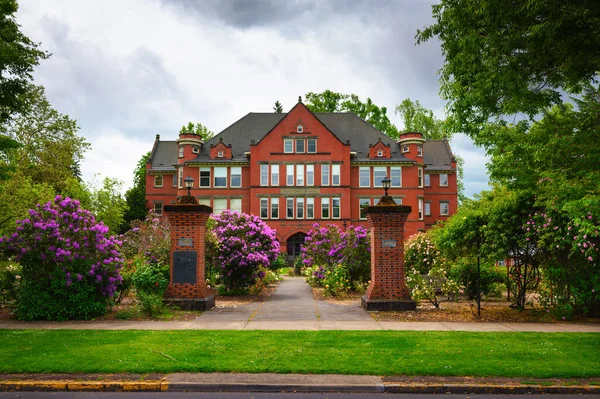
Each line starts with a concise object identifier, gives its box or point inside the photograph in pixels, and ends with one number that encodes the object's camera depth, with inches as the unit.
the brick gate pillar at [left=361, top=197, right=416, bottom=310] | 564.1
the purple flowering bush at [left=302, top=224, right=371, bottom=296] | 734.5
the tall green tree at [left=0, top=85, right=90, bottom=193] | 1383.2
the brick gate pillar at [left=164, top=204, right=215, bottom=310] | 567.5
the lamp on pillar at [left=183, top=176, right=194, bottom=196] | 608.7
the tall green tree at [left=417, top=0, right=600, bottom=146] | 333.7
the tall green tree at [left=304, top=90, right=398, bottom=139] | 2495.1
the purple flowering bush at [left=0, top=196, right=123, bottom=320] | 490.6
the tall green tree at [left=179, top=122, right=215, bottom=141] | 2570.4
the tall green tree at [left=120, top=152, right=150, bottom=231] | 2178.9
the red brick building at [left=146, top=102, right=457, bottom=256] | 1882.4
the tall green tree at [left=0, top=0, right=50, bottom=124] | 536.1
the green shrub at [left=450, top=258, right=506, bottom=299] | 658.2
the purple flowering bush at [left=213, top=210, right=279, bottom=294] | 702.5
